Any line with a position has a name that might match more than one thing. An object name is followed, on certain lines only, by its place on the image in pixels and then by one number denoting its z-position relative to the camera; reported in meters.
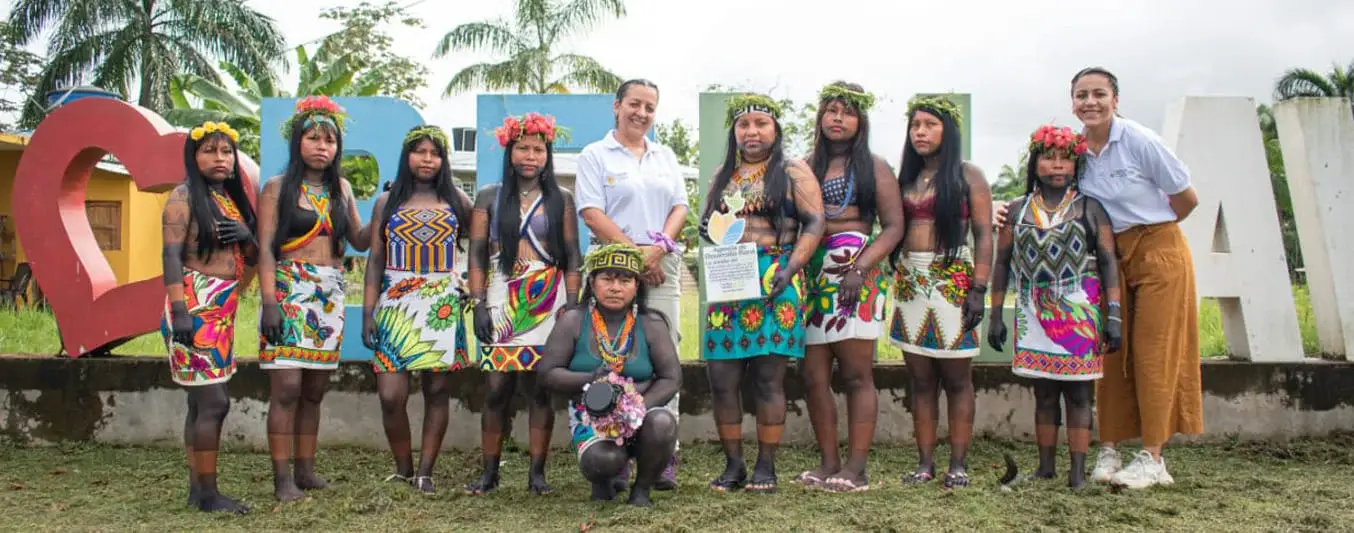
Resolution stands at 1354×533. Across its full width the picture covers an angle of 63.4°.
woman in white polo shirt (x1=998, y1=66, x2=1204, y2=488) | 5.20
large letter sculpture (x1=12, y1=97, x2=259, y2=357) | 6.14
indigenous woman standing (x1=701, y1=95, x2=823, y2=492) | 4.90
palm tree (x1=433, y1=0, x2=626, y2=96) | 20.41
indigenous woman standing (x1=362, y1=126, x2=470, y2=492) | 5.02
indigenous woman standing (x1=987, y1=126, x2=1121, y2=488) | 5.04
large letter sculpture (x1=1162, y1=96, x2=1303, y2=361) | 6.34
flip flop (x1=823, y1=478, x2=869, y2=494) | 4.96
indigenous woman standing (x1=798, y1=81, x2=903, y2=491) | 4.97
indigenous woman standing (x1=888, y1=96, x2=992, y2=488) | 5.04
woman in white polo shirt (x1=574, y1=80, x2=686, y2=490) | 5.05
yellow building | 16.19
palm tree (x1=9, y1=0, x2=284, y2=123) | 22.62
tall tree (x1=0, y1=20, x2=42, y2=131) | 23.97
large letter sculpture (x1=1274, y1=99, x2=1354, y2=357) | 6.44
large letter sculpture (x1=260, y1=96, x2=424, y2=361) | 6.38
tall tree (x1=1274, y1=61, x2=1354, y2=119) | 31.53
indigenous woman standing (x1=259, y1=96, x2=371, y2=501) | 4.93
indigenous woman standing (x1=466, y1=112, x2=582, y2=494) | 4.99
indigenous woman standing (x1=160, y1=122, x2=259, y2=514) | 4.71
